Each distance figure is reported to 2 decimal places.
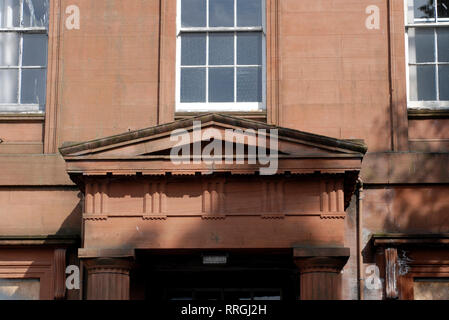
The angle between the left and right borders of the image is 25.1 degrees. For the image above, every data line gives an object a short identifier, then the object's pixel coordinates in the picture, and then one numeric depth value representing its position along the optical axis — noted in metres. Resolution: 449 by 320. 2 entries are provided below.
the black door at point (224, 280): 15.91
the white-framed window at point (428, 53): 16.91
